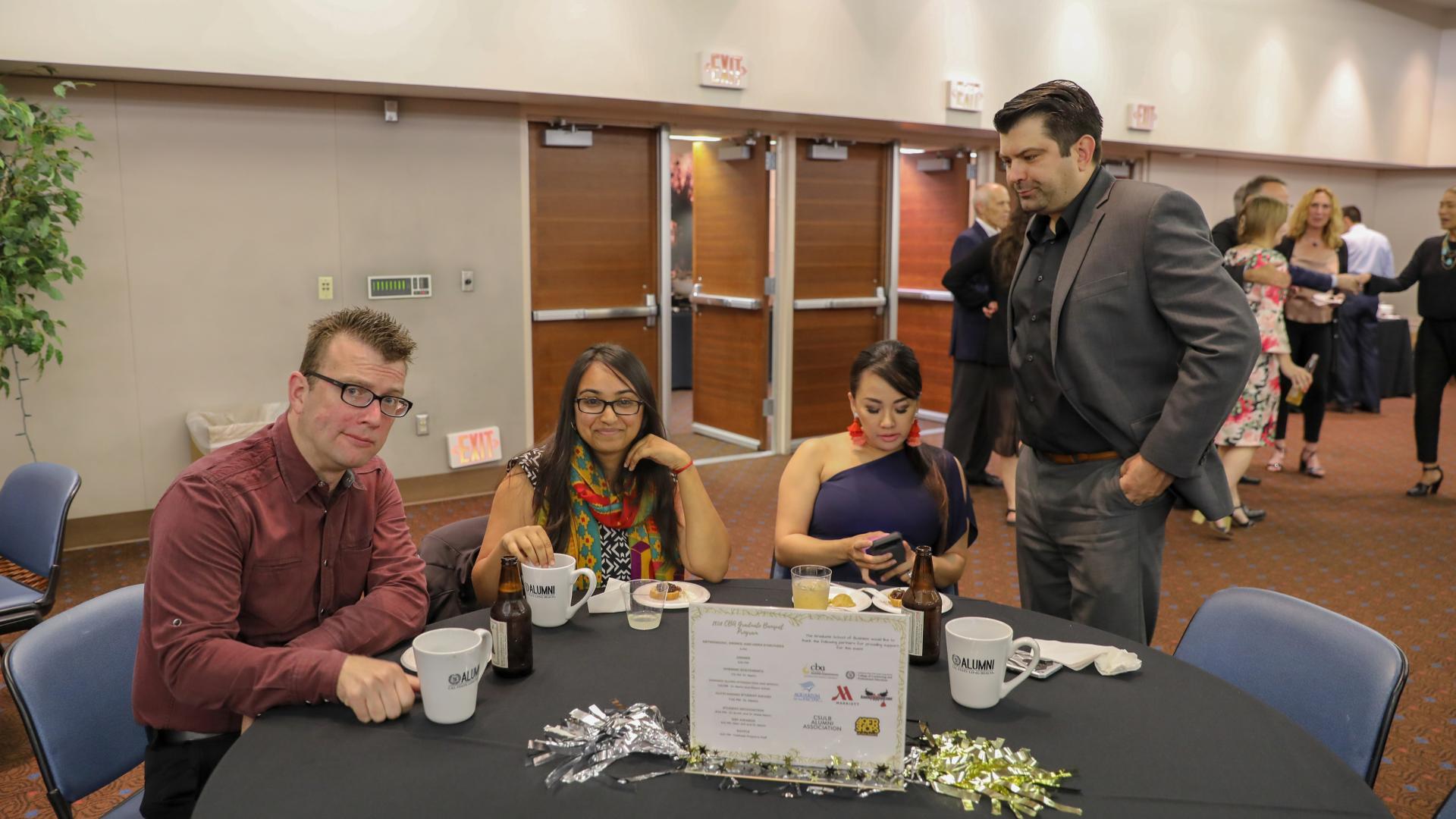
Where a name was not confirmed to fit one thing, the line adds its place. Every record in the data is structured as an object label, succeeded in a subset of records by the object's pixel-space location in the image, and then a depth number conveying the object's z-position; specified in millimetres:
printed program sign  1392
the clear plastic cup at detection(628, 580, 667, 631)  1924
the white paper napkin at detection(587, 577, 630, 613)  2002
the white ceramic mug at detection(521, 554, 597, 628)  1896
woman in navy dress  2609
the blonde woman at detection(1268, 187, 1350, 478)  6043
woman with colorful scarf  2379
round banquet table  1336
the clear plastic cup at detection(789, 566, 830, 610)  1879
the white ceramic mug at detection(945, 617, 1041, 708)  1568
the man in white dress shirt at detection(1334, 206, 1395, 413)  8883
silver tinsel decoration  1425
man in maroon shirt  1590
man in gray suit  2205
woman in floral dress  5051
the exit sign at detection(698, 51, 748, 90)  5844
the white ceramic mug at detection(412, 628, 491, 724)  1514
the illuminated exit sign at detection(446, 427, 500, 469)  5906
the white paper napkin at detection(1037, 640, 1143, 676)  1717
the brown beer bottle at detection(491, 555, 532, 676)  1685
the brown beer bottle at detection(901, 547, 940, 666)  1757
